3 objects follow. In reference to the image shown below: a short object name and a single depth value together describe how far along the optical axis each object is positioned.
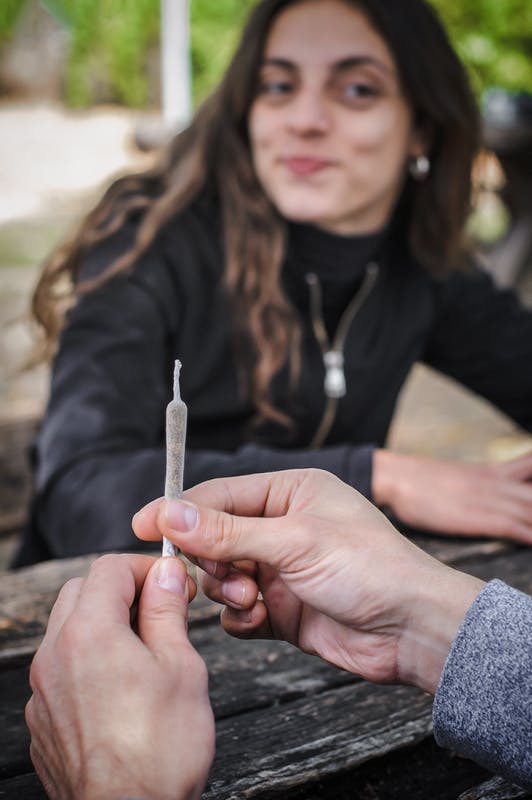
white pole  8.97
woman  1.71
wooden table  0.87
